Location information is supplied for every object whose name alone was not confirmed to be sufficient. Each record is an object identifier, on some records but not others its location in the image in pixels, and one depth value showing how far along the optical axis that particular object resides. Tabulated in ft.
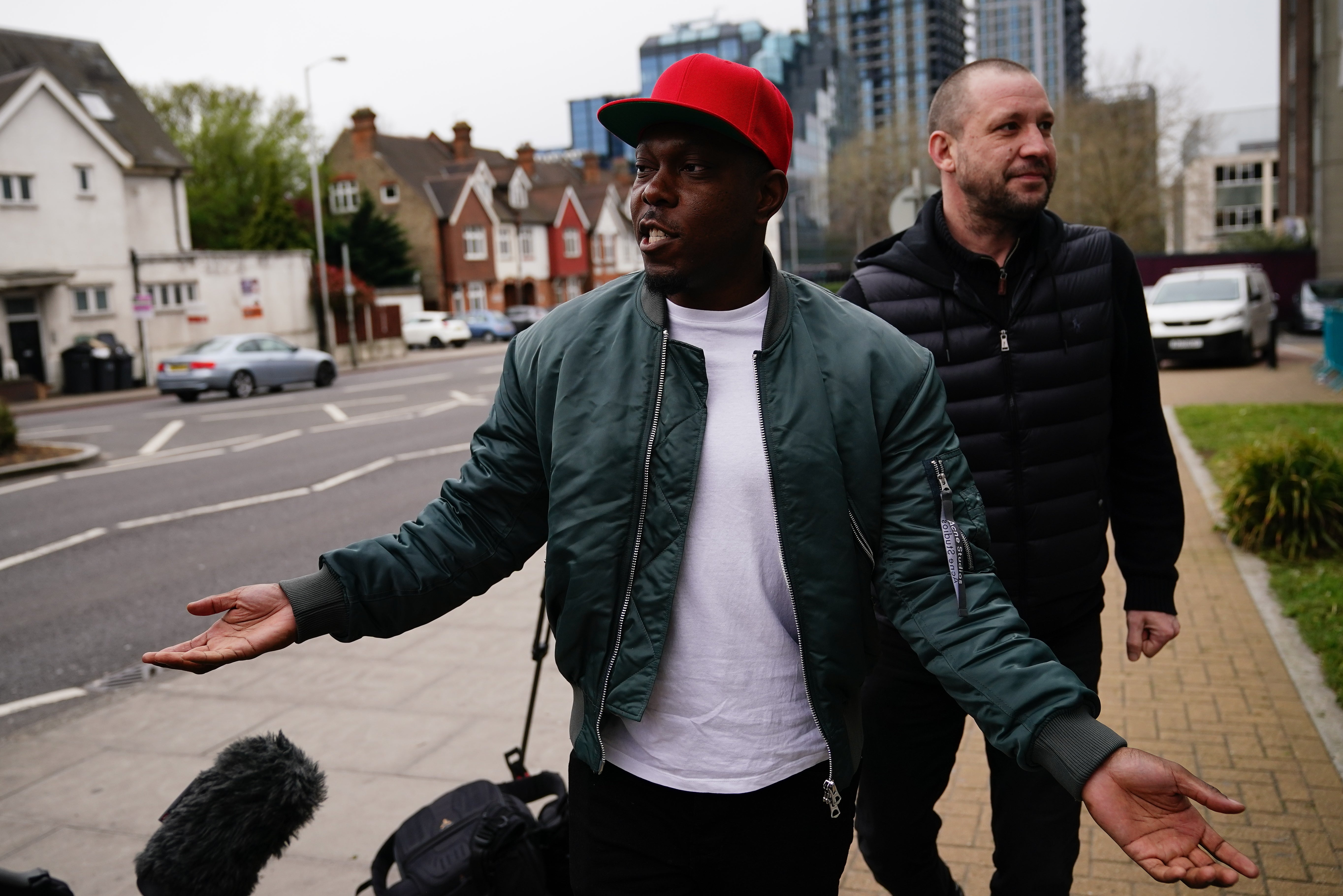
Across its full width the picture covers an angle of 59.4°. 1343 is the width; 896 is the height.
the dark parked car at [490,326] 169.37
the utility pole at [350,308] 126.82
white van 69.15
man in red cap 6.46
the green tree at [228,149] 210.79
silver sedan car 83.10
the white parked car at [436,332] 159.12
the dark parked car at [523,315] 181.57
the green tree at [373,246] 177.47
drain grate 20.24
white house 105.81
